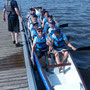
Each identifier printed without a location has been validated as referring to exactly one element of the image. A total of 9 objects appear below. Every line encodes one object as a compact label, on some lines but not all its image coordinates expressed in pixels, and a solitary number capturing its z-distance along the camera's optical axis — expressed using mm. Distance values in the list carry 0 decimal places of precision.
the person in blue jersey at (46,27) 10938
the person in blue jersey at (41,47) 7438
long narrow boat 6191
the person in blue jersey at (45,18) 11625
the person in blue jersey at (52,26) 8602
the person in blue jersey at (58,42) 7480
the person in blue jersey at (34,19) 9846
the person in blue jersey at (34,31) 8961
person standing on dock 7418
